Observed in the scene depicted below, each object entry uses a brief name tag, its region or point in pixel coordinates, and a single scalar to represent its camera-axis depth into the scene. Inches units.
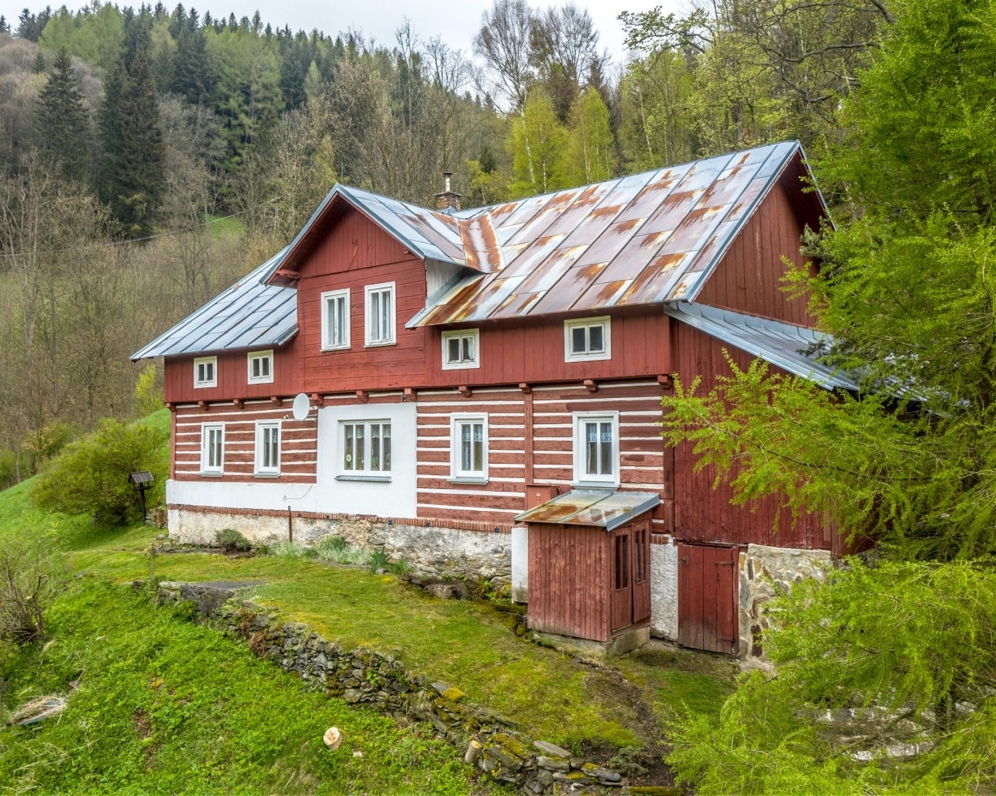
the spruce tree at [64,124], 2193.7
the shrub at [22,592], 628.4
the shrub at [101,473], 1061.8
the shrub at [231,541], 830.5
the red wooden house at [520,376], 536.4
